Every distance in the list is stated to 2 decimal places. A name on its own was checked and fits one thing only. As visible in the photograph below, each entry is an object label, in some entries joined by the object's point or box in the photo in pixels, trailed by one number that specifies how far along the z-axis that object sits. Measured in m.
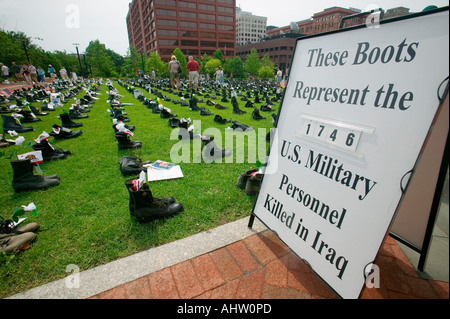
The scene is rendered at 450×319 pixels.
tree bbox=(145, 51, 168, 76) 32.66
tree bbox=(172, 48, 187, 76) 40.95
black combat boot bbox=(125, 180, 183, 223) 2.22
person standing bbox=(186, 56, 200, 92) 13.32
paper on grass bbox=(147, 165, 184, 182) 3.31
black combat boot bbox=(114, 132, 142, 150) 4.39
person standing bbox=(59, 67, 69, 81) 25.64
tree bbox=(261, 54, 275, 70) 48.08
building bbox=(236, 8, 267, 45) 116.50
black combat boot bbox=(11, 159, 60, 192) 2.91
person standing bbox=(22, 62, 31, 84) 19.02
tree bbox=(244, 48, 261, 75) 46.16
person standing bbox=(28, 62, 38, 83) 19.83
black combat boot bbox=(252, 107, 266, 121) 7.56
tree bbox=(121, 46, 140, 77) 45.59
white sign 1.00
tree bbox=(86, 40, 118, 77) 44.59
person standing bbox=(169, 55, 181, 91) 13.93
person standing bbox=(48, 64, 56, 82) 25.50
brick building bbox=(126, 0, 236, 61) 60.53
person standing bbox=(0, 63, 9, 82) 17.48
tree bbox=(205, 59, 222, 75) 42.19
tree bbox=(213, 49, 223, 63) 56.78
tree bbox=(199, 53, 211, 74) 46.83
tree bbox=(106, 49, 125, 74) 74.12
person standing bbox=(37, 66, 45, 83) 21.89
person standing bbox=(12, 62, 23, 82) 19.55
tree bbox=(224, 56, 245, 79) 48.68
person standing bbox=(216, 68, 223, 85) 22.42
